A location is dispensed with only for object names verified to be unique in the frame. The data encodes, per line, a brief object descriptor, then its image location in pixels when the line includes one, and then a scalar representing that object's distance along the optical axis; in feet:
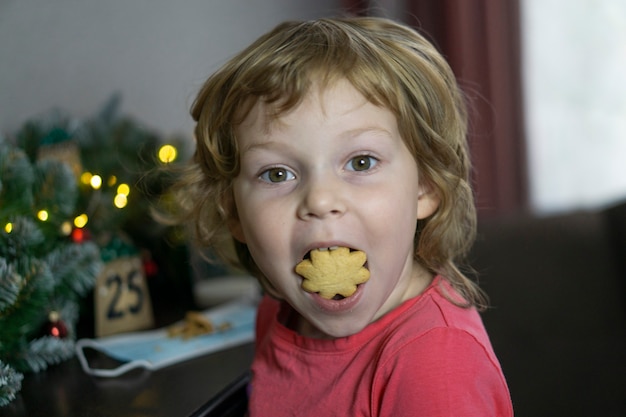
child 3.07
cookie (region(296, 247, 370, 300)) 3.08
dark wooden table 3.95
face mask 4.59
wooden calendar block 5.26
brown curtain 5.98
